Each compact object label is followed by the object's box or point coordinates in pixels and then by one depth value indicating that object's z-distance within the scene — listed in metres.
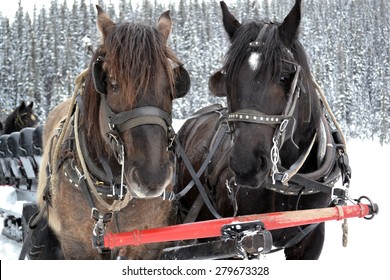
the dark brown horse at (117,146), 3.05
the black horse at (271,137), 3.52
